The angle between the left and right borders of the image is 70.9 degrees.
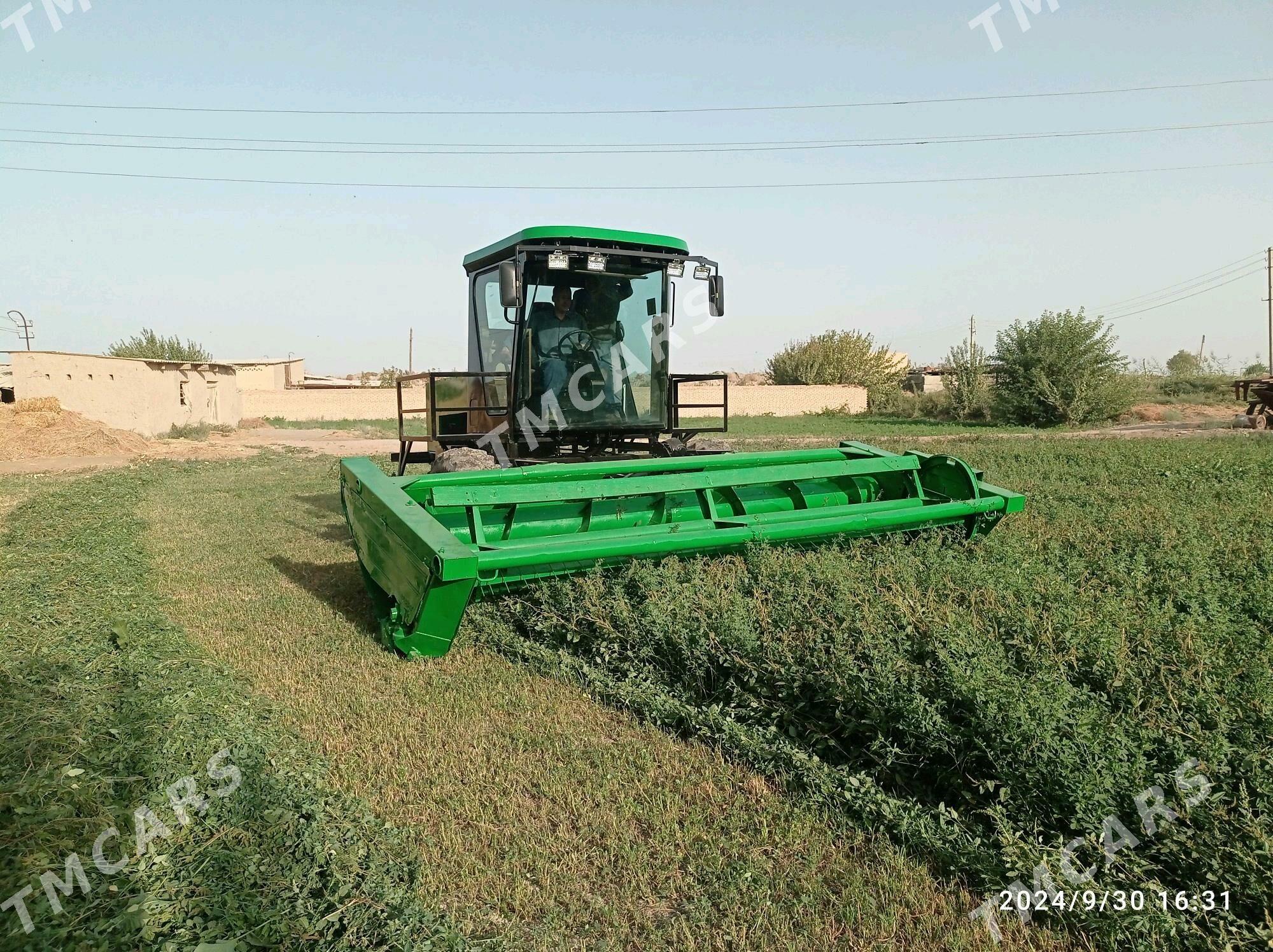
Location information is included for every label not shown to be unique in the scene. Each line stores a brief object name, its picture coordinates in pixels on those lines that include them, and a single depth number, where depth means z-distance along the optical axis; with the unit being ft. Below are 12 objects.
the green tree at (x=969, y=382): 104.83
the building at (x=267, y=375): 147.02
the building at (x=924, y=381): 157.58
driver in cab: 22.36
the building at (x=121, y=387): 75.31
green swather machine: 15.44
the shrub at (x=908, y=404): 112.47
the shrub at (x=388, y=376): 169.58
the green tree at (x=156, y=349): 142.92
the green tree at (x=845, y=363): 152.66
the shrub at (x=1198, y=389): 112.06
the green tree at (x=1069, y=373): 90.27
